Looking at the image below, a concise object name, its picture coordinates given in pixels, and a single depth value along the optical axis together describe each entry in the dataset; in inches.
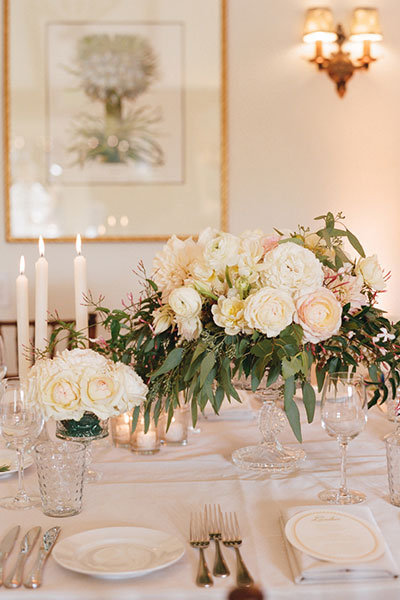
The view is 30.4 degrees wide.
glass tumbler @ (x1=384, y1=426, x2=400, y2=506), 50.9
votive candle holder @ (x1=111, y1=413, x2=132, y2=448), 66.8
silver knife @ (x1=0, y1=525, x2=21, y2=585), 42.2
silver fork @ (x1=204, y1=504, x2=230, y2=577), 41.3
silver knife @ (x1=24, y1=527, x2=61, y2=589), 39.5
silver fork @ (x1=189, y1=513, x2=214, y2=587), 40.2
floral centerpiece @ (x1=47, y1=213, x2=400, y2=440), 52.9
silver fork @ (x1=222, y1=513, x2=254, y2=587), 40.2
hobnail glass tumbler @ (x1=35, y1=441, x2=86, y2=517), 49.1
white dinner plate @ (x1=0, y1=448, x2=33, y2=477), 58.4
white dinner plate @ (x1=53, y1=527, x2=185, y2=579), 40.6
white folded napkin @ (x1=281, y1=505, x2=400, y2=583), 39.9
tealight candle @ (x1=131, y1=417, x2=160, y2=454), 64.6
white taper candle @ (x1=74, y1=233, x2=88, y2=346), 64.0
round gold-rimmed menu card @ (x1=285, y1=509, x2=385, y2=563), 41.4
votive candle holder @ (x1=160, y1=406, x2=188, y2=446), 66.7
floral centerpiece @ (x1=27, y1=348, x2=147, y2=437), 52.6
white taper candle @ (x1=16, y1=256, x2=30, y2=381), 65.3
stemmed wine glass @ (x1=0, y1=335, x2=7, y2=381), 72.4
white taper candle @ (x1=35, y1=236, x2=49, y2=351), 63.7
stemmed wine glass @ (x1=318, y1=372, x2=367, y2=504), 52.0
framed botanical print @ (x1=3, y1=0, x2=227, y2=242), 132.5
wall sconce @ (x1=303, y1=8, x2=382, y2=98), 131.4
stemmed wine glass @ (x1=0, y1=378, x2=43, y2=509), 53.4
